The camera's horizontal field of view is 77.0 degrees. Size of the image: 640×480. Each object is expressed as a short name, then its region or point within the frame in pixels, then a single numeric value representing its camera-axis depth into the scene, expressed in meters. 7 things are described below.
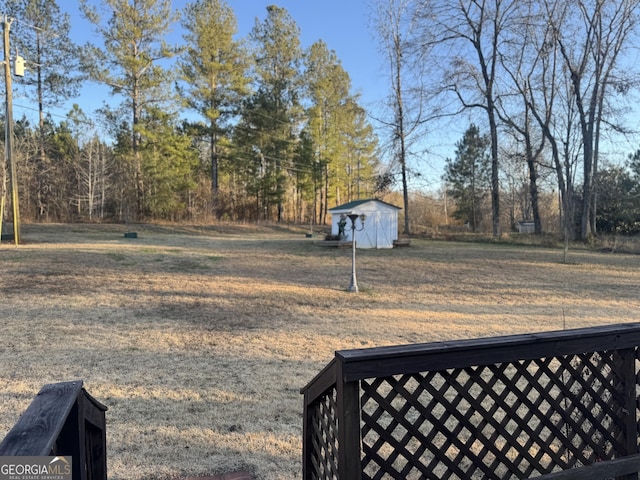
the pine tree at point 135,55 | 24.94
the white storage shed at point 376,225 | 19.50
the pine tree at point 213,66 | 27.19
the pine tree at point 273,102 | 30.06
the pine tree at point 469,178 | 34.69
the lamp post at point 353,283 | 8.61
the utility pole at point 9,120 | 13.57
